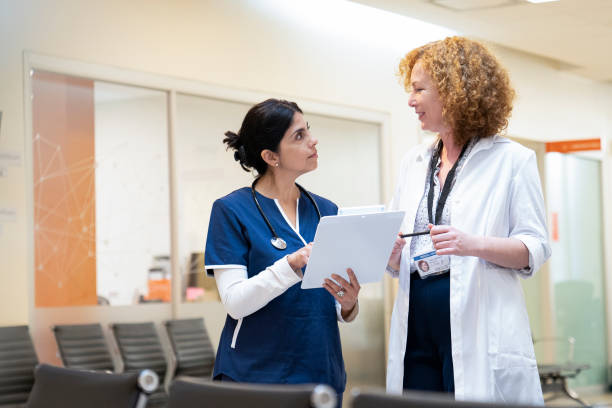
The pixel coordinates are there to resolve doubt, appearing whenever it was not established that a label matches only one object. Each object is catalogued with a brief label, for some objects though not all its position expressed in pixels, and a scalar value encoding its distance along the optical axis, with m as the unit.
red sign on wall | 10.08
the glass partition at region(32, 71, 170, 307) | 5.73
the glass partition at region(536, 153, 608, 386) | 10.82
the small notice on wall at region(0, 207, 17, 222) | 5.40
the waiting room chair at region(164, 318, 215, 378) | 6.17
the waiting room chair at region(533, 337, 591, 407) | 8.36
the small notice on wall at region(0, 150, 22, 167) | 5.43
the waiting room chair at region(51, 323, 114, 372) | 5.49
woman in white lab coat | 2.43
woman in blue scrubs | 2.63
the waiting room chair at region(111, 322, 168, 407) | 5.83
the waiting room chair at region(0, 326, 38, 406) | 5.02
